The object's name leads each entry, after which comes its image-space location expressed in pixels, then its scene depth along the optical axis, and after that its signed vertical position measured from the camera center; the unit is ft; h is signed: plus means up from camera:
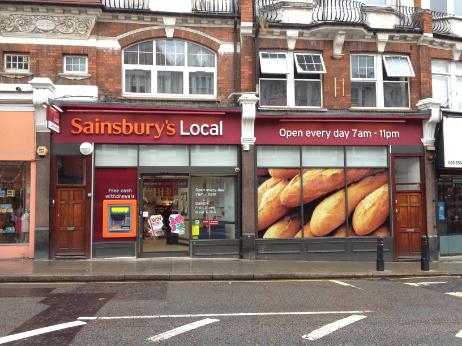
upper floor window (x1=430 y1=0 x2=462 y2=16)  58.49 +24.23
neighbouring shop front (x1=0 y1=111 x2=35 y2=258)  47.85 +2.64
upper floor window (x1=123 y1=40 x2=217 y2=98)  51.49 +14.89
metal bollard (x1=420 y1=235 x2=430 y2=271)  44.55 -4.13
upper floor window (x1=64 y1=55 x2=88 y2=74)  50.12 +15.06
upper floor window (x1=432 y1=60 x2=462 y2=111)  57.31 +14.63
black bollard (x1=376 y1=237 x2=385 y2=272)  43.45 -4.17
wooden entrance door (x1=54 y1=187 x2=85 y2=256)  48.42 -1.15
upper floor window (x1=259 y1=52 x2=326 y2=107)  53.11 +14.03
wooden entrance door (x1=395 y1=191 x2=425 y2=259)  53.36 -1.56
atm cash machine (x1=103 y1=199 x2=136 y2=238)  49.16 -0.80
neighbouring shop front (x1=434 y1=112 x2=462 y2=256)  53.47 +2.82
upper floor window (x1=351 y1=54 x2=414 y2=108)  54.80 +14.40
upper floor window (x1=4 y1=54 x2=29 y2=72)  49.08 +14.87
